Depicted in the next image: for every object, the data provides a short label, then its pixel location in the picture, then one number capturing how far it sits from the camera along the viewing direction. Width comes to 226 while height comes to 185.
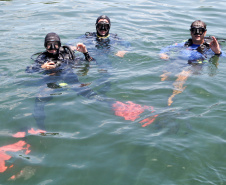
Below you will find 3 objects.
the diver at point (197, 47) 6.44
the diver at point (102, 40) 7.36
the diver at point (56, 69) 5.17
